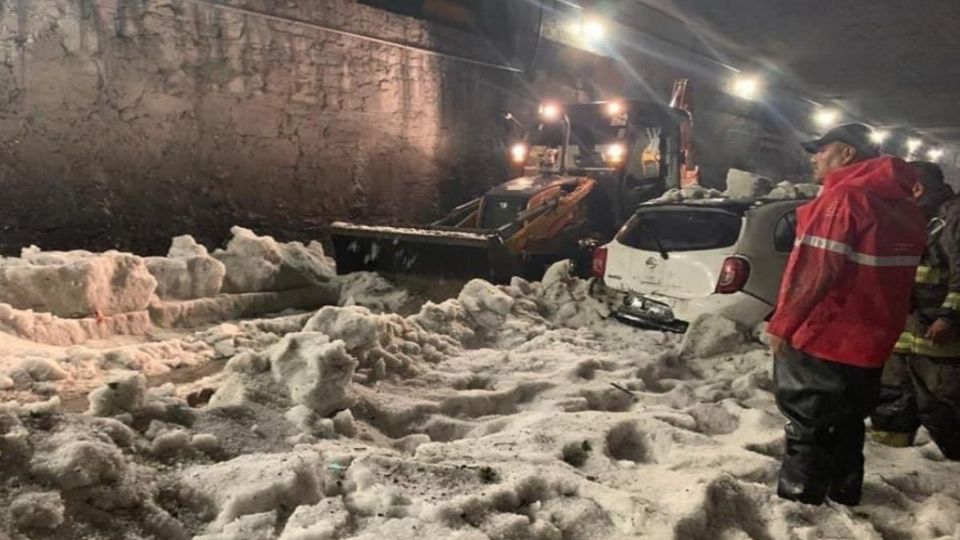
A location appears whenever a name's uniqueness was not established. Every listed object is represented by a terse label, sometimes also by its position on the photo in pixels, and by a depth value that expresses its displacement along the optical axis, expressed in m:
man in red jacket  2.80
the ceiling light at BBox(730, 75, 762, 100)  18.84
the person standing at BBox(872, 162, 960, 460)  3.42
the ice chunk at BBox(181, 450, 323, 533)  2.48
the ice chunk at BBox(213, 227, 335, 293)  7.40
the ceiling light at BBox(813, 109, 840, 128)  22.06
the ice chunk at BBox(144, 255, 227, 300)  6.58
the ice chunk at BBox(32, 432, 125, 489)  2.40
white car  5.36
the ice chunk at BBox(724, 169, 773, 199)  9.06
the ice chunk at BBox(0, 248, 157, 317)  5.54
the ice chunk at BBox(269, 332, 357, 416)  3.64
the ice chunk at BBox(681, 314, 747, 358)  5.29
